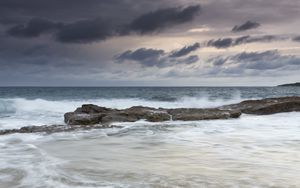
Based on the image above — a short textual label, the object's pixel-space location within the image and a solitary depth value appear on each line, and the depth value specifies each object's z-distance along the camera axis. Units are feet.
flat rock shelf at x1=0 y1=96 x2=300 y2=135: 39.42
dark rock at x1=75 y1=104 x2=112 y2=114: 51.06
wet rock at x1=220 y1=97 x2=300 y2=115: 53.62
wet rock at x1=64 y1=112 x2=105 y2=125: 43.19
